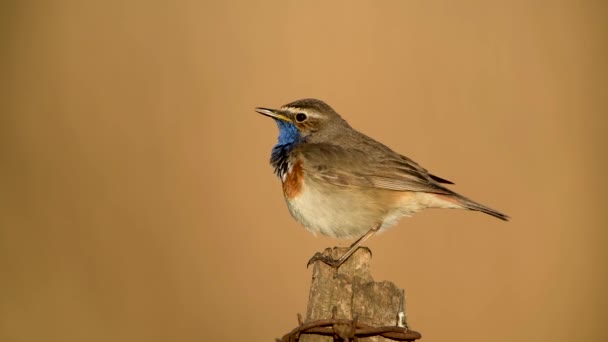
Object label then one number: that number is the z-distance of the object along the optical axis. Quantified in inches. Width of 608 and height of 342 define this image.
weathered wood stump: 387.5
